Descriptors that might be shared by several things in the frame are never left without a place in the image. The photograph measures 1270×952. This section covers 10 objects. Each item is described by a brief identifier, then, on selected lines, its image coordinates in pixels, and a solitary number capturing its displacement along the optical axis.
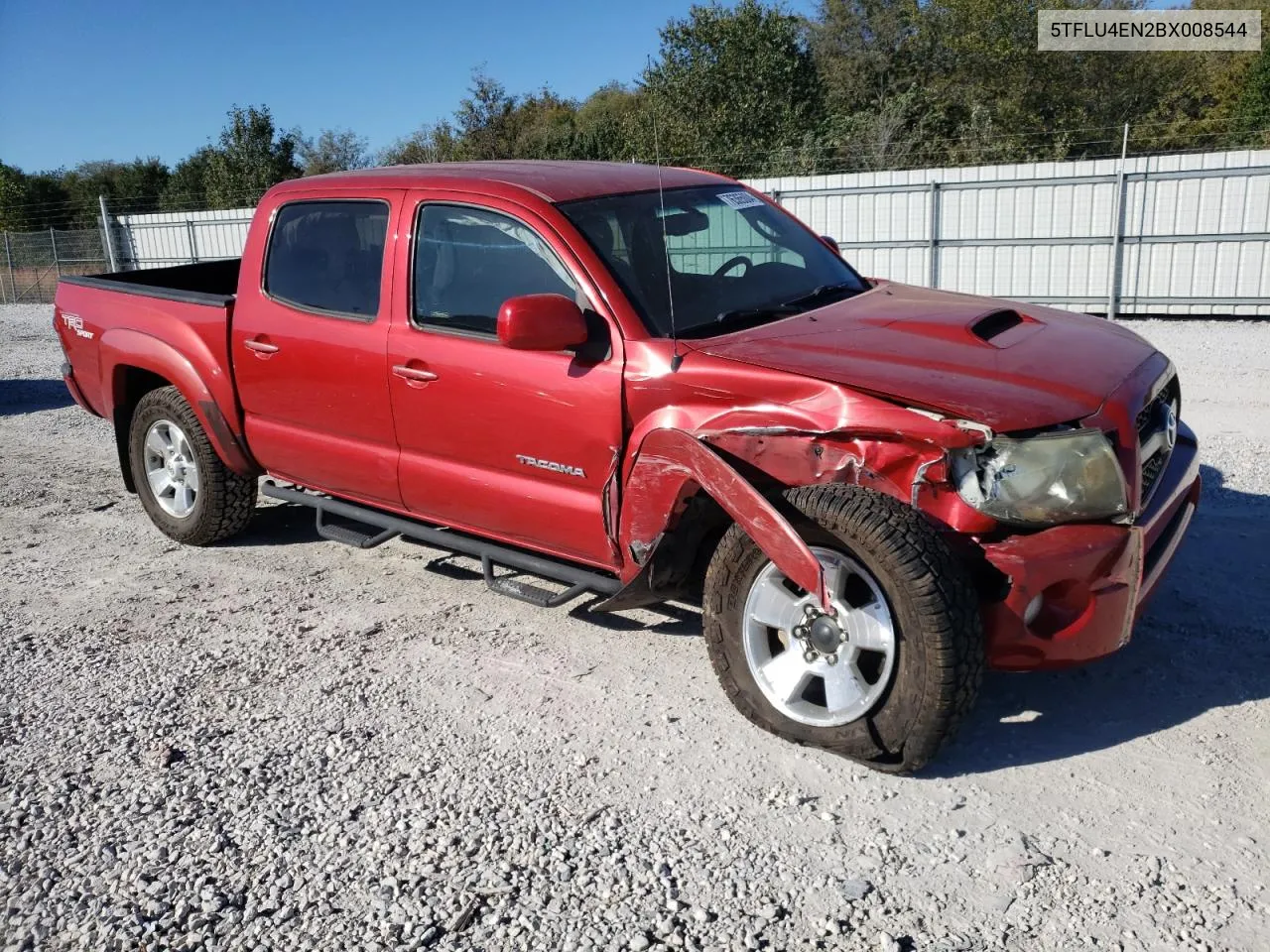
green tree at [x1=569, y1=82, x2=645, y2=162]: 28.75
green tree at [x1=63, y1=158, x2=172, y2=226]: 43.26
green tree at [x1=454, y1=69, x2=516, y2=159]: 31.12
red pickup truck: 3.14
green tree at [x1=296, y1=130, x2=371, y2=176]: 34.00
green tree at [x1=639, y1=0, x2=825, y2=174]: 29.44
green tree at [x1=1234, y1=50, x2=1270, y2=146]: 26.19
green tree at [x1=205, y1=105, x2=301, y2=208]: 32.03
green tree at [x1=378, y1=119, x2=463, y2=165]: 30.85
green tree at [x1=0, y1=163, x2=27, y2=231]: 37.06
